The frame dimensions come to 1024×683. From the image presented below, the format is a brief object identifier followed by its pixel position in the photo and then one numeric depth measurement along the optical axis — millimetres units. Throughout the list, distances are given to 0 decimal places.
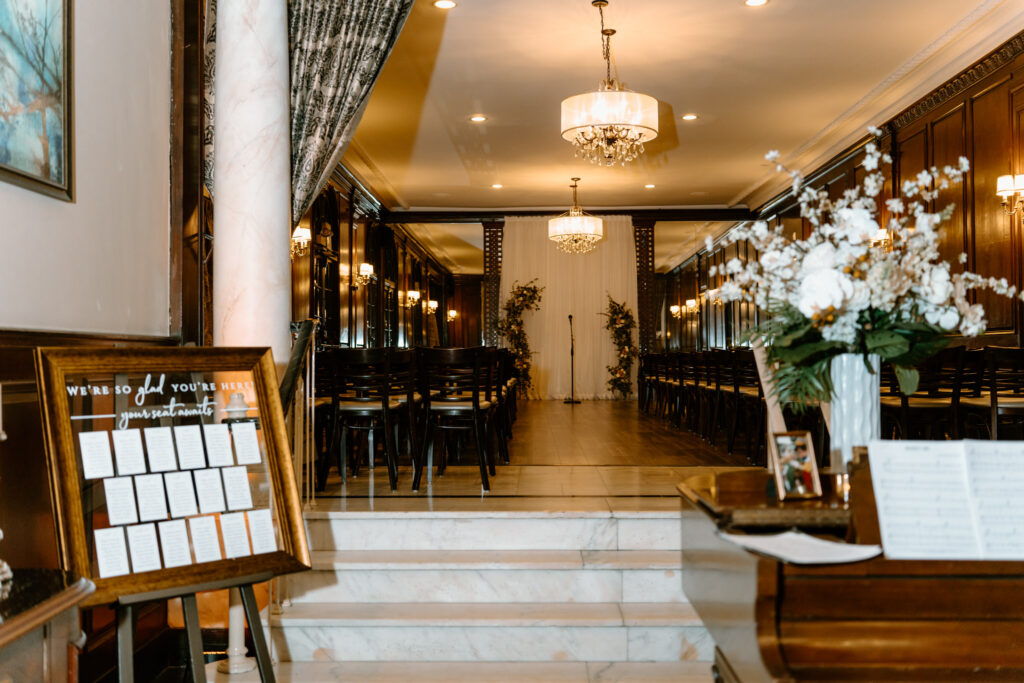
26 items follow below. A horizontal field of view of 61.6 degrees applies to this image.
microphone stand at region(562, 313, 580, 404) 14594
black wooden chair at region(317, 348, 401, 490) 5477
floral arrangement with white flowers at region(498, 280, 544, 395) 14953
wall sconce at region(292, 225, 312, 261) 8367
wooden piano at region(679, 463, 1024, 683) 1863
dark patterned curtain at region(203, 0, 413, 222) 4129
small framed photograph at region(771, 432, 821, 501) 2301
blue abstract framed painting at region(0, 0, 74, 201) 2527
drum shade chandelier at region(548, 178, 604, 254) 11773
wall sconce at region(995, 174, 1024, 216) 6137
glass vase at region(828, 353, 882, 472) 2449
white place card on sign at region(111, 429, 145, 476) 2221
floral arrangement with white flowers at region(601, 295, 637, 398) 14945
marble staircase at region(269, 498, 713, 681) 3584
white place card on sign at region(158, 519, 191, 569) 2209
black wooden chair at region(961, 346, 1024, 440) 4734
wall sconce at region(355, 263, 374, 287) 11922
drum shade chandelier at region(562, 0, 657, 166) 6523
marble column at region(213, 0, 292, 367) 3803
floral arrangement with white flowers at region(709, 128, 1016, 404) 2320
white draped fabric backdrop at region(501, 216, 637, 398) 15375
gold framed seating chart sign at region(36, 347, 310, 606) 2123
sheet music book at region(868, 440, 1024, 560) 1933
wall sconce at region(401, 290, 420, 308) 17562
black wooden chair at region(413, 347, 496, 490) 5473
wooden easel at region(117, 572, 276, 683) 2131
